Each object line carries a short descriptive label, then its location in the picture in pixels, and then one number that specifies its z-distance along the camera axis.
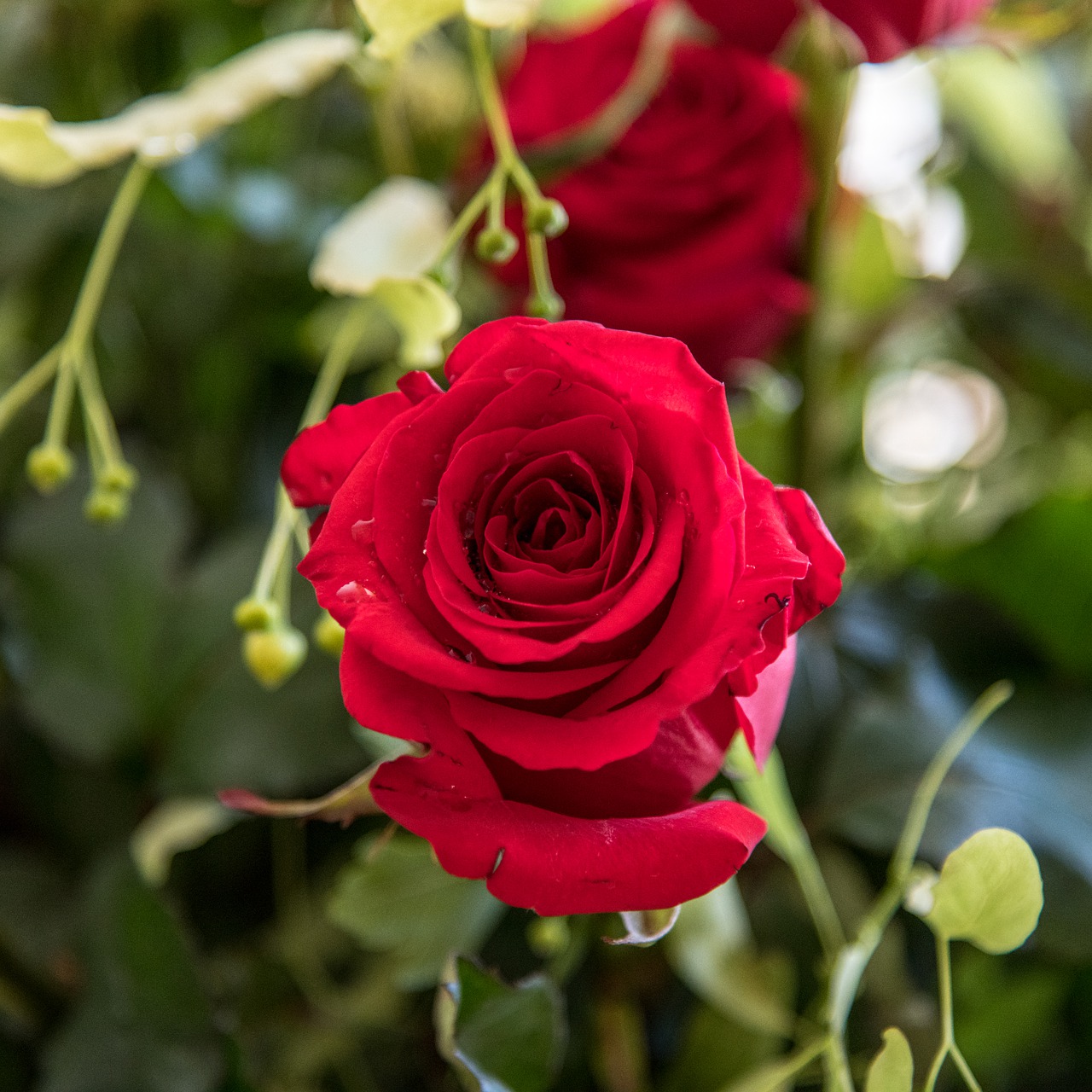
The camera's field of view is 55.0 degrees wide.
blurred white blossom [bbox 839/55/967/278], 0.43
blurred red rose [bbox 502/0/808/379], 0.32
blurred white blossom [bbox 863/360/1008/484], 0.46
